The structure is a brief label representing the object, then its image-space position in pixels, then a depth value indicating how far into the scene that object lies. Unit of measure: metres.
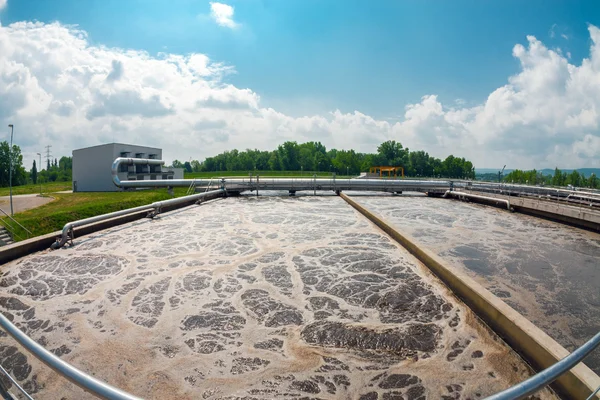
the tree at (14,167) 52.59
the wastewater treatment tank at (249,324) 3.78
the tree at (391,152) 82.44
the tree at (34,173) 78.19
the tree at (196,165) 103.19
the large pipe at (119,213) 8.98
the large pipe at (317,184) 24.14
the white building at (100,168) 37.34
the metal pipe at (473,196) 17.47
